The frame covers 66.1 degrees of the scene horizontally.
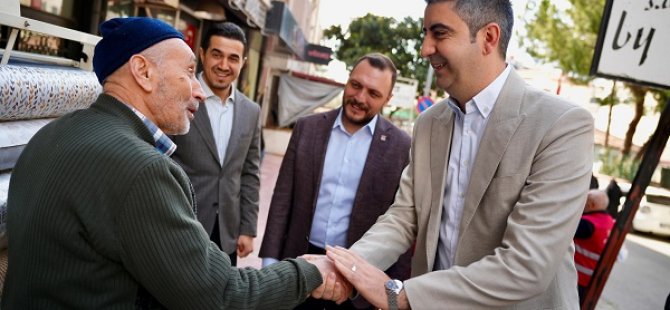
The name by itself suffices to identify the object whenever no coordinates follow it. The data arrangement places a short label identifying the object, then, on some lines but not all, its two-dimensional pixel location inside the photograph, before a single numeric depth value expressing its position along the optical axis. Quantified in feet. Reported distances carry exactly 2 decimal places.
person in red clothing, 14.17
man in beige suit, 5.91
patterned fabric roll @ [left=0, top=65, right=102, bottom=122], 5.35
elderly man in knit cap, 4.52
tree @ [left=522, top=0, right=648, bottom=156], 53.67
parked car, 39.45
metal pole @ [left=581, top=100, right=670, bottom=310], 8.47
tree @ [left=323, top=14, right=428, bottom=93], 86.22
